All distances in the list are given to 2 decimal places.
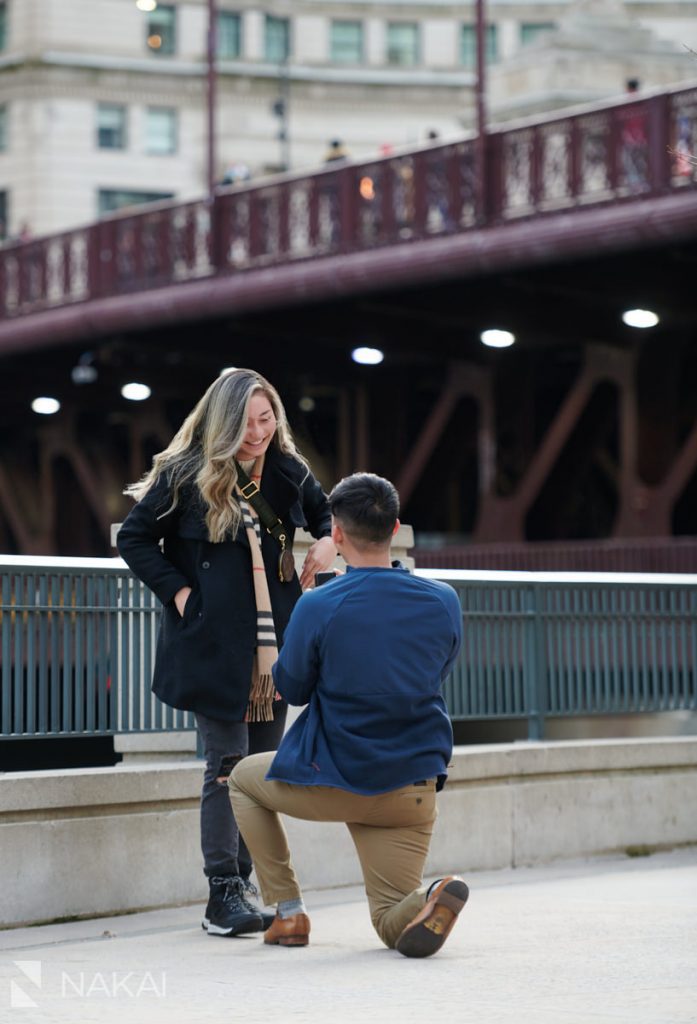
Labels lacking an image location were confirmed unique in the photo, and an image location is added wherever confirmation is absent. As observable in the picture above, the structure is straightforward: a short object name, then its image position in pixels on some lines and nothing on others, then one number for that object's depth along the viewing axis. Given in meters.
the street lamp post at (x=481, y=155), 36.33
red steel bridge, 34.93
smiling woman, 10.91
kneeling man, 10.17
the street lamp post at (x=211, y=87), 44.50
